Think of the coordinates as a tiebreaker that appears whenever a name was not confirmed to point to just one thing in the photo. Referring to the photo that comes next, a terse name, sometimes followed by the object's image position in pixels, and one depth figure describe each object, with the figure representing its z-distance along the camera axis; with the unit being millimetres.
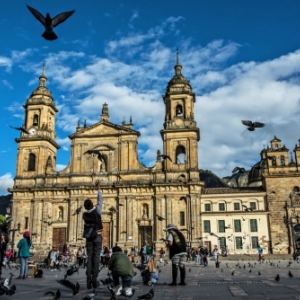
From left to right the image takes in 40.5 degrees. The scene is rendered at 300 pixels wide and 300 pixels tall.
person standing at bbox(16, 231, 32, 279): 14648
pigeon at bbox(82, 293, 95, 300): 7312
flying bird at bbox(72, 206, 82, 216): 42750
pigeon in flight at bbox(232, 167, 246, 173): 29438
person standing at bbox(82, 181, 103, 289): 9578
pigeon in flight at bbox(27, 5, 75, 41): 10664
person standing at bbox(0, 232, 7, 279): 11105
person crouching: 8508
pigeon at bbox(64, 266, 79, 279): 13655
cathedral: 45250
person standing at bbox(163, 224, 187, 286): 11195
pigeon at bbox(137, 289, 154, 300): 7499
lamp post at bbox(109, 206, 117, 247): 45484
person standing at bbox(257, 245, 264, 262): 33781
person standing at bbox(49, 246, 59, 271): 24891
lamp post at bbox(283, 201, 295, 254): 45106
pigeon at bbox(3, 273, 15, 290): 8257
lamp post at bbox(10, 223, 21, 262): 46075
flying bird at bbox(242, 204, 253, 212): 46331
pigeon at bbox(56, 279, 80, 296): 8258
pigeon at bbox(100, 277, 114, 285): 8688
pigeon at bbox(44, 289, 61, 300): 7515
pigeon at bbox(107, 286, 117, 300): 7357
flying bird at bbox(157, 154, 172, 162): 43059
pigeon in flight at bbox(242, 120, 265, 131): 22867
